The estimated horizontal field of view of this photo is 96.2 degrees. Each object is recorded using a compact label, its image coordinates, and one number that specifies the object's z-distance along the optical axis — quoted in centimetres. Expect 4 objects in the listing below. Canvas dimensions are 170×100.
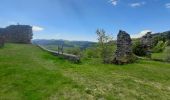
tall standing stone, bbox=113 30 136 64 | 875
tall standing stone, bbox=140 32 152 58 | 1505
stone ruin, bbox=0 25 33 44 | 2285
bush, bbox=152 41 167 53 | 2523
